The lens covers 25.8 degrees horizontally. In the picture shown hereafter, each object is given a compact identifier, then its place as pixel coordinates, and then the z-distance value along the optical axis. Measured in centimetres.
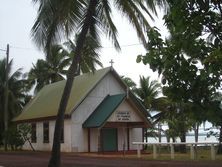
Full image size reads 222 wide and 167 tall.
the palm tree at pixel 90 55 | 2016
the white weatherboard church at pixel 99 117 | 3494
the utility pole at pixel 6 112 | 4259
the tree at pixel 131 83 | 5128
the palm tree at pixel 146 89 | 4887
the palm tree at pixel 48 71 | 5542
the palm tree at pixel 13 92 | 5125
